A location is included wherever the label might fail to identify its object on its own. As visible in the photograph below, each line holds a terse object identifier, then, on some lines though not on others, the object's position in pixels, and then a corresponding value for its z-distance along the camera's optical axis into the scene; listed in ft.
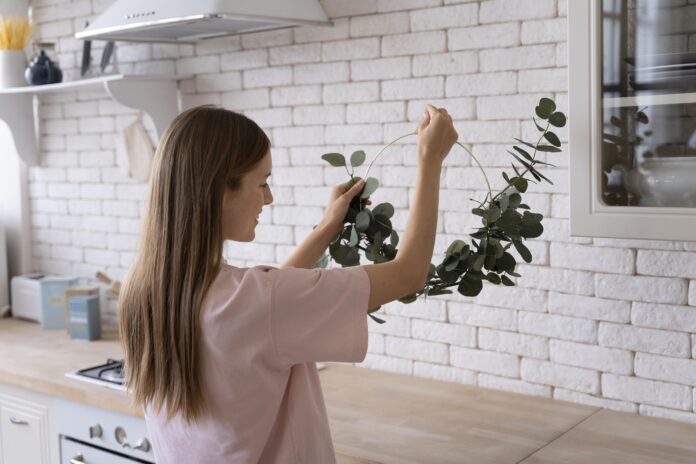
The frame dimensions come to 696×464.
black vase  10.85
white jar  11.10
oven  7.77
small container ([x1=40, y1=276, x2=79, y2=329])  11.09
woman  4.99
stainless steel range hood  7.72
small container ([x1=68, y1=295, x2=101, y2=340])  10.36
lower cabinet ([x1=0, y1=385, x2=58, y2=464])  8.73
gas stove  8.28
